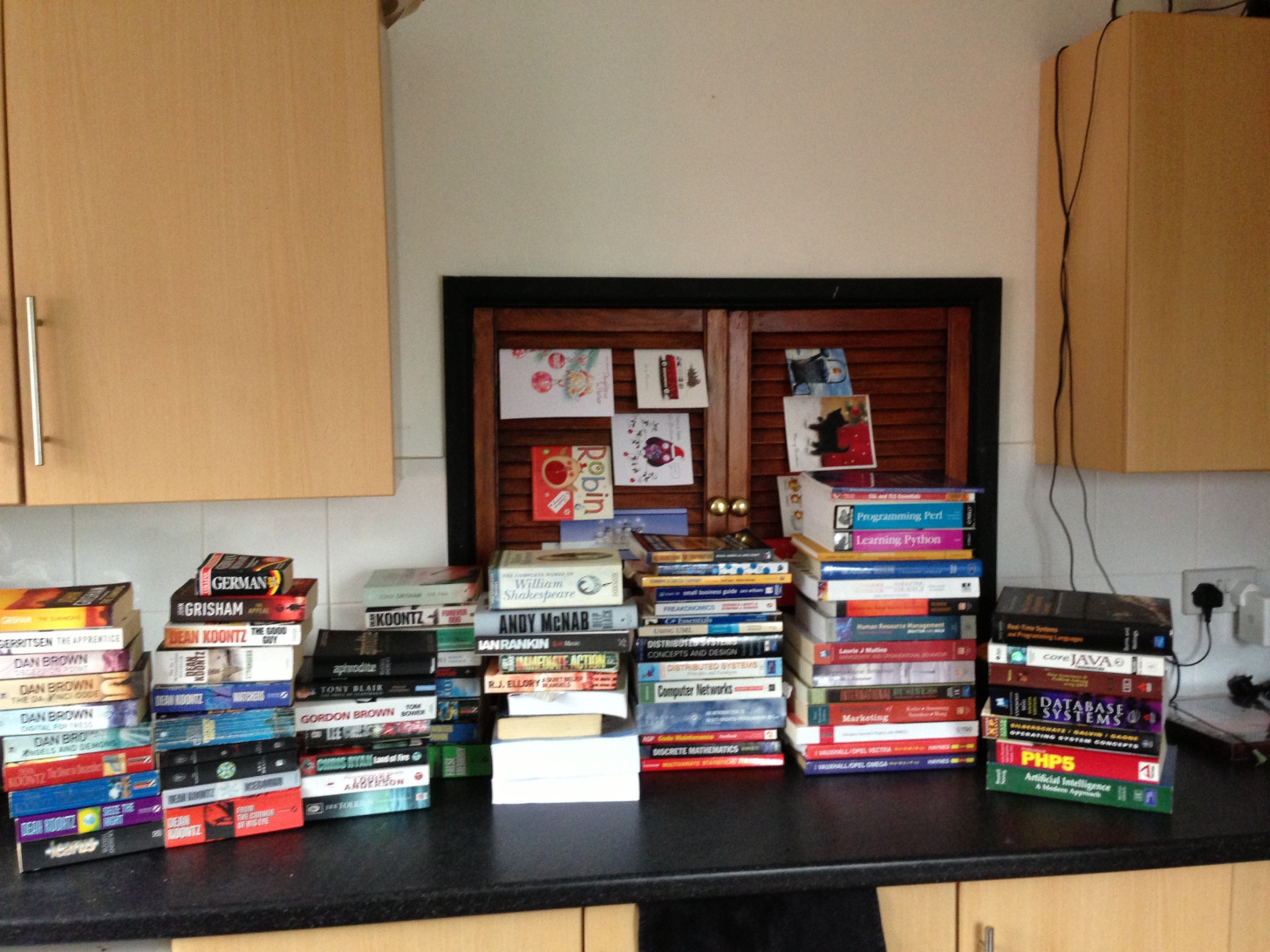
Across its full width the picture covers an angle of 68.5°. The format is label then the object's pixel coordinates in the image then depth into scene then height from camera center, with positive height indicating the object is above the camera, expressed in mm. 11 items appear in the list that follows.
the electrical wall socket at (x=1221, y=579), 1928 -319
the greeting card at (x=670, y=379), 1760 +92
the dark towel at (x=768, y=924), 1297 -696
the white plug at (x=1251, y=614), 1875 -384
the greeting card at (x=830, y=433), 1810 -12
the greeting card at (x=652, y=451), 1769 -43
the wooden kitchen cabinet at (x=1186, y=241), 1553 +310
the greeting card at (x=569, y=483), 1760 -103
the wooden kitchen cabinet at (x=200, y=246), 1263 +257
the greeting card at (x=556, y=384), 1736 +84
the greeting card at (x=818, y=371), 1804 +108
